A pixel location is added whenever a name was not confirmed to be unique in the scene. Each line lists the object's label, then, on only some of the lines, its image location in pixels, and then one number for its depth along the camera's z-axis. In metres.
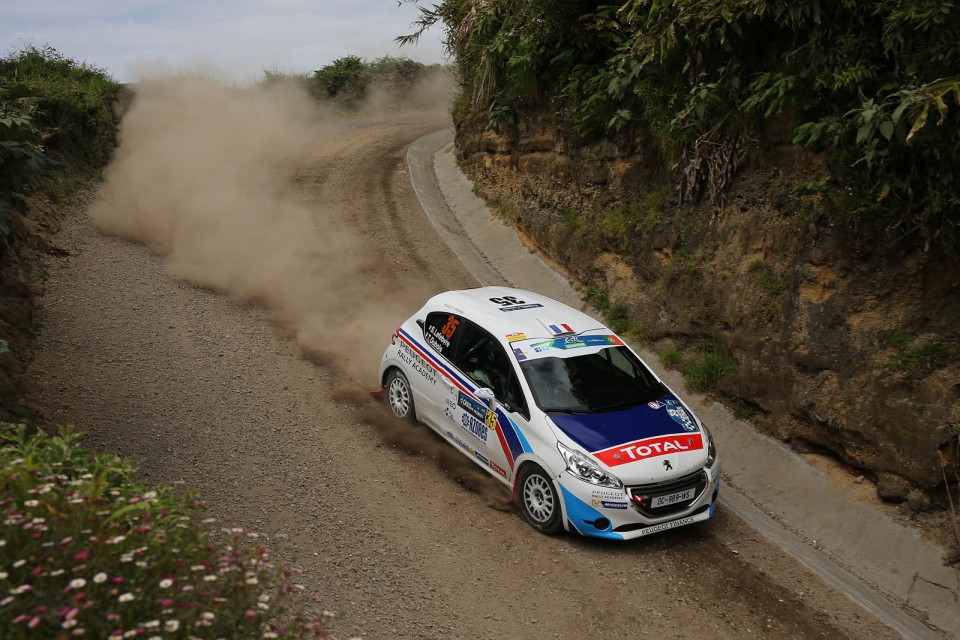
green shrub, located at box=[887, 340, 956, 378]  7.75
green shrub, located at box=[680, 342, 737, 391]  9.89
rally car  7.07
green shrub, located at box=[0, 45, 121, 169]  18.05
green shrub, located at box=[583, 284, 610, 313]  12.39
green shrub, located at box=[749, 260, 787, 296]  9.41
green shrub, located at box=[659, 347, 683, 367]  10.68
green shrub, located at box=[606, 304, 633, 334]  11.77
